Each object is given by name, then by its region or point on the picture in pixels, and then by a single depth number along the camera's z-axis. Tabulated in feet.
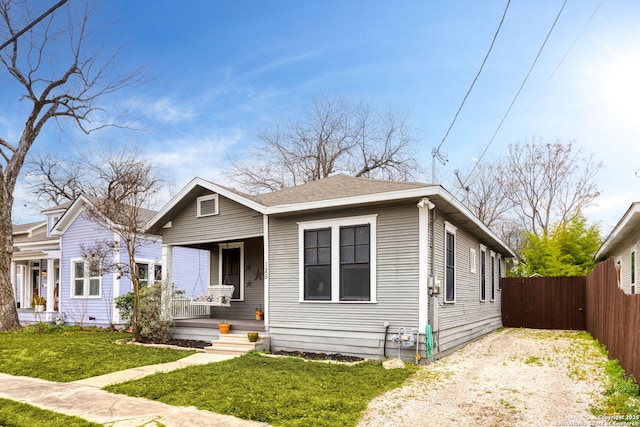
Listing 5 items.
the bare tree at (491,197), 93.97
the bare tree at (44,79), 51.24
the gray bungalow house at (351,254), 28.45
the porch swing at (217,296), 39.92
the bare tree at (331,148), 89.35
